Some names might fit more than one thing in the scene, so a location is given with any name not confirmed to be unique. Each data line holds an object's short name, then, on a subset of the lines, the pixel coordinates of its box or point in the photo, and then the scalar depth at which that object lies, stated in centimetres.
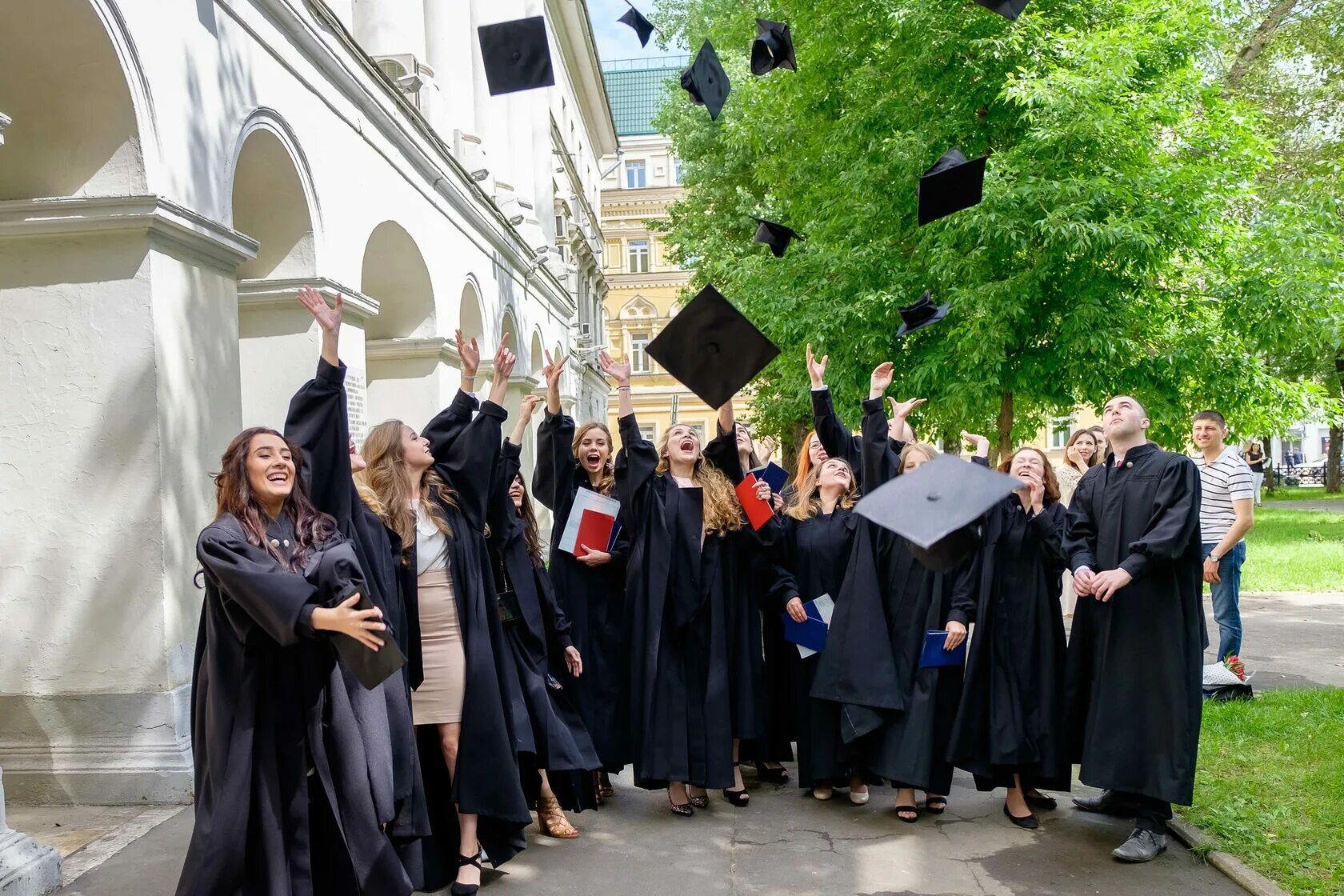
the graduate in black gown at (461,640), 467
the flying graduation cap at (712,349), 638
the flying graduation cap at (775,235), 852
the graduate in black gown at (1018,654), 558
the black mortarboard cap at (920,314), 755
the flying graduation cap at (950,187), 783
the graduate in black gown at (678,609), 575
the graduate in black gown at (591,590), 598
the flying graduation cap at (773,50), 977
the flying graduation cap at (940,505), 475
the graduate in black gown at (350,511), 405
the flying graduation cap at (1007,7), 825
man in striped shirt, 827
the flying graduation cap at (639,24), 848
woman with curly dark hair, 337
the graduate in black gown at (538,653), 516
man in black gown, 505
